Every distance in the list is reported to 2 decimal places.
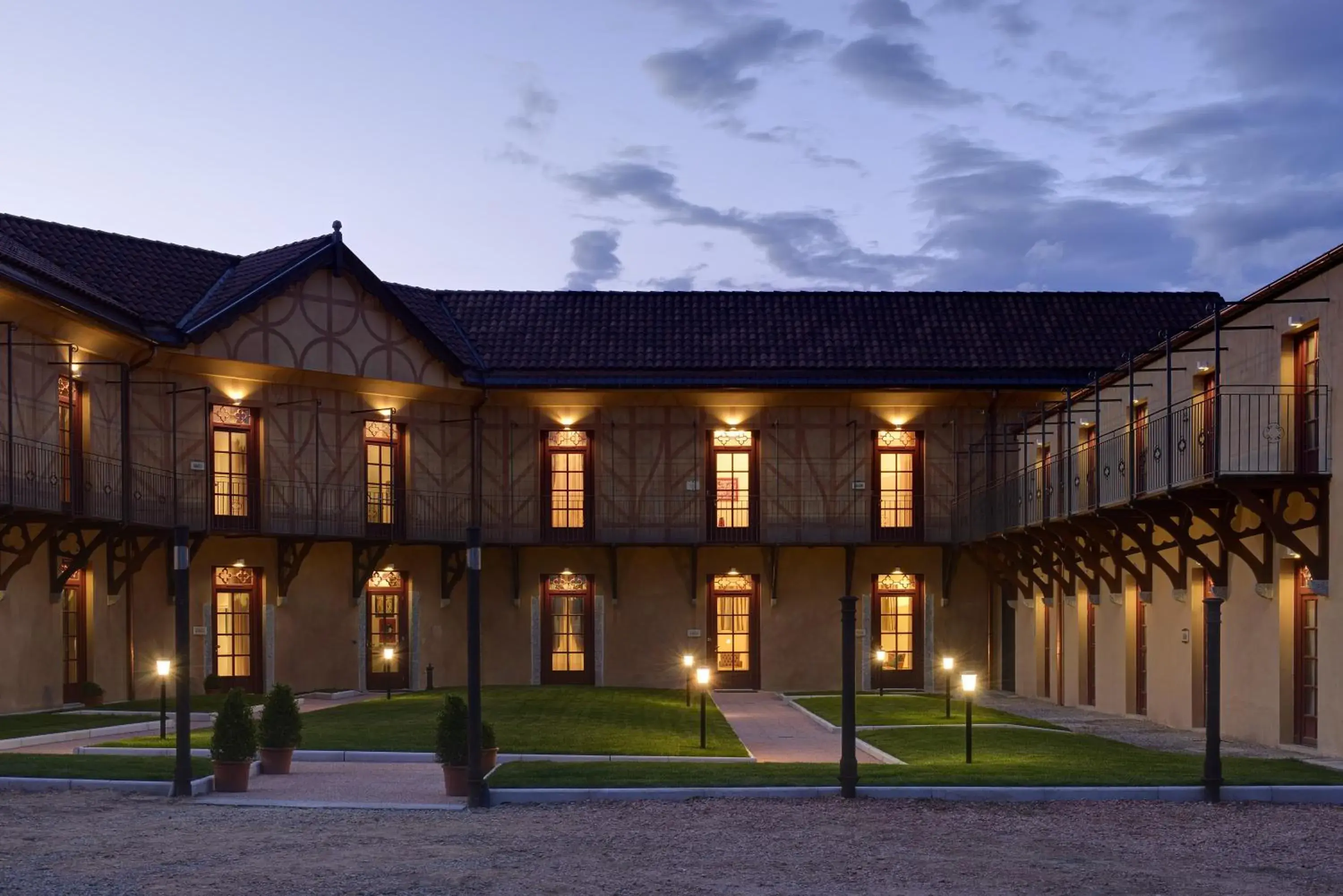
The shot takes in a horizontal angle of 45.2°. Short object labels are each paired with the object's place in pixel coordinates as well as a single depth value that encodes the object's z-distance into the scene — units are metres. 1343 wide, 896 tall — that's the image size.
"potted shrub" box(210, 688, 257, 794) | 14.77
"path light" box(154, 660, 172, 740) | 18.67
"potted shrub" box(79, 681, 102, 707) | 26.14
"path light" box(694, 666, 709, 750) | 18.50
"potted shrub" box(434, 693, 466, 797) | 14.52
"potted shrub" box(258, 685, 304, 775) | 16.41
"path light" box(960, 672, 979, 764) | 16.47
